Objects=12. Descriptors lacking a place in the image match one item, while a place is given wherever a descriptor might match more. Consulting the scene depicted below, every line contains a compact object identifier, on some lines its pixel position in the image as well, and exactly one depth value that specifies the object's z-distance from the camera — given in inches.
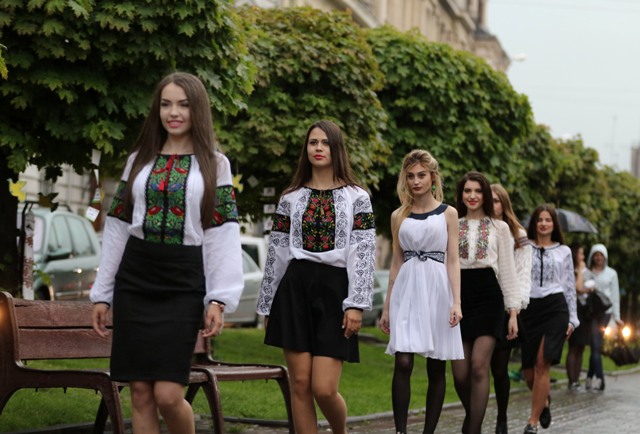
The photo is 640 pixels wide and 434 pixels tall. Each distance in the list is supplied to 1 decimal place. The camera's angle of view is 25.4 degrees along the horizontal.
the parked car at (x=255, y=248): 1197.7
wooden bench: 316.8
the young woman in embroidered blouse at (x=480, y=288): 397.7
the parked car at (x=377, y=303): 1352.1
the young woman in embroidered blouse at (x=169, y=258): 249.4
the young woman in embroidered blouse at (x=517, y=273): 434.9
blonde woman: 370.3
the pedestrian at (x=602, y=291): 730.8
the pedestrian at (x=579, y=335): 706.8
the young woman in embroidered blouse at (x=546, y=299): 485.1
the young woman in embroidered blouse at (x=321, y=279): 304.7
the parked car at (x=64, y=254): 730.2
